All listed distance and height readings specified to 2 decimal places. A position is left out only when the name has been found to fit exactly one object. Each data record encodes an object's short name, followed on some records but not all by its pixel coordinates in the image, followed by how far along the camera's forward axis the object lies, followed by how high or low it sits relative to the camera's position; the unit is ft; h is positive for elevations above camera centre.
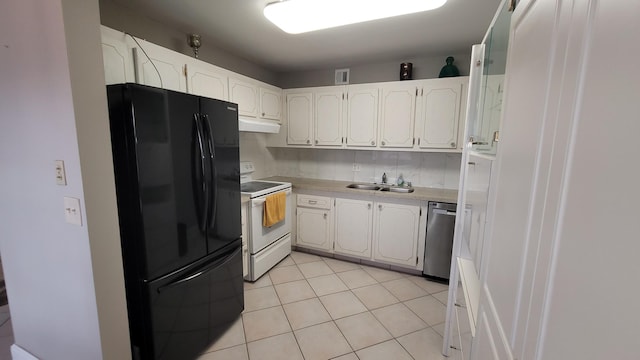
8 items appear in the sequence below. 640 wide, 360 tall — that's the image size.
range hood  8.28 +0.74
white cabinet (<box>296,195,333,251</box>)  10.41 -3.04
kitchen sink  10.00 -1.58
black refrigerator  4.39 -1.32
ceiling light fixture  5.16 +2.88
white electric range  8.42 -2.97
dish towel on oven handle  8.83 -2.17
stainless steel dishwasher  8.57 -2.99
